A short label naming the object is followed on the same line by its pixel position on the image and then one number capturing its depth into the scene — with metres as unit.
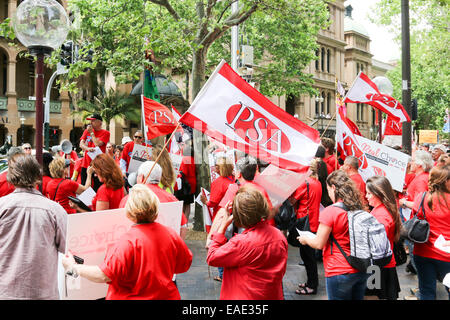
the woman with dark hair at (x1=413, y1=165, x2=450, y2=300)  4.48
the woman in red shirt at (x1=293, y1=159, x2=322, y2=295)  5.88
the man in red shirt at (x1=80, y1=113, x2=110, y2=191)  8.47
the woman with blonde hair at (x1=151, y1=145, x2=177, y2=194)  5.17
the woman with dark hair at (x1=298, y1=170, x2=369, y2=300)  3.67
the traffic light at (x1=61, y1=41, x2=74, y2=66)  10.38
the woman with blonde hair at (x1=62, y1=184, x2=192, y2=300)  2.76
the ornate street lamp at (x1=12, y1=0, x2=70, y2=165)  5.34
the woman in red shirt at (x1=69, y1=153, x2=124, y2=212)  4.84
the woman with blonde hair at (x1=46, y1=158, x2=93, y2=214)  5.17
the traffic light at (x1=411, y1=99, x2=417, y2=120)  11.77
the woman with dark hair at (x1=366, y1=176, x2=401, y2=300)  4.01
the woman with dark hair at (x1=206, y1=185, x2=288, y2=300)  3.15
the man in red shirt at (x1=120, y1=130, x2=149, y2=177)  9.59
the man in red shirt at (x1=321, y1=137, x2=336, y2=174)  7.69
